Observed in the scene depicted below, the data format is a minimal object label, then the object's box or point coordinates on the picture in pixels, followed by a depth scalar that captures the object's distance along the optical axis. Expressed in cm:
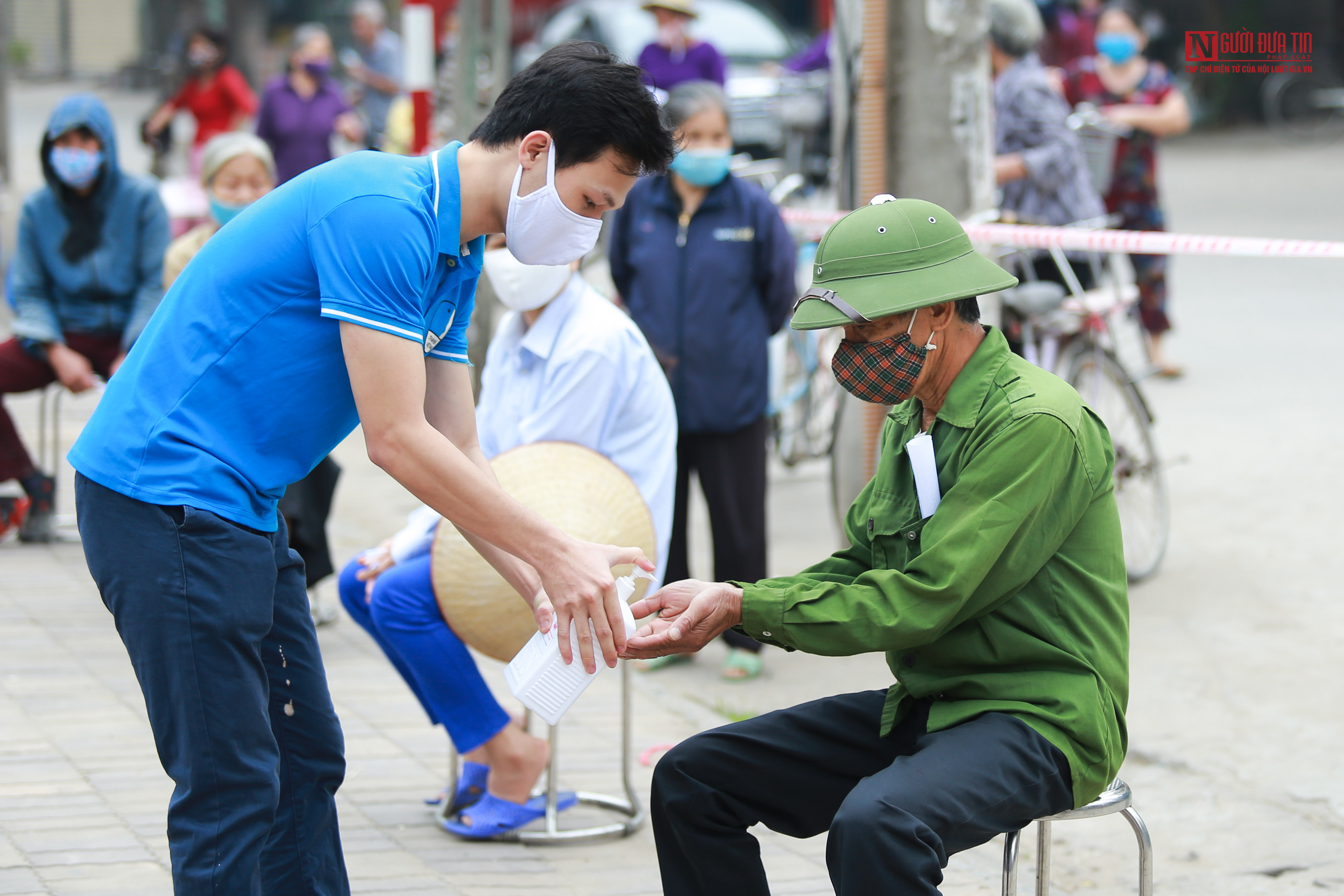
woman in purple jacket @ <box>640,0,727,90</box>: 1111
